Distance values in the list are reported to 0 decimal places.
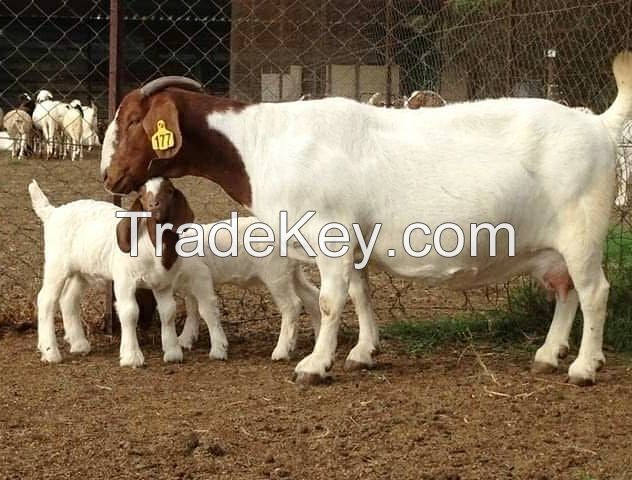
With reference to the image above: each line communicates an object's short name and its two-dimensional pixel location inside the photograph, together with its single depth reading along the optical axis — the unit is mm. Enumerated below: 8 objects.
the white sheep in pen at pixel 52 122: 19006
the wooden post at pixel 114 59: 6105
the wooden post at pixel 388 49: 7422
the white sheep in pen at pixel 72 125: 18125
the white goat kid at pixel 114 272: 5566
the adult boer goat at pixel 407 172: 5078
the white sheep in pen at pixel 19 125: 18797
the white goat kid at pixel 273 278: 5848
